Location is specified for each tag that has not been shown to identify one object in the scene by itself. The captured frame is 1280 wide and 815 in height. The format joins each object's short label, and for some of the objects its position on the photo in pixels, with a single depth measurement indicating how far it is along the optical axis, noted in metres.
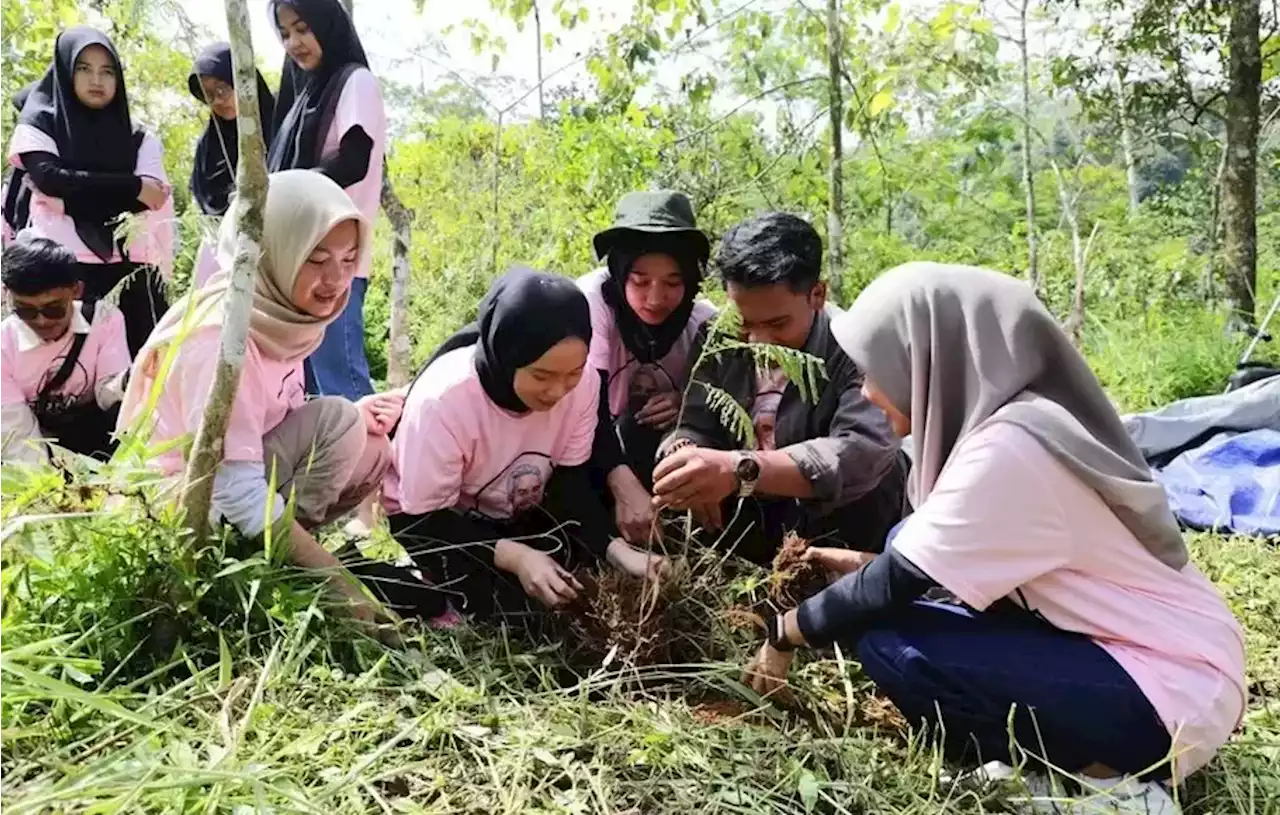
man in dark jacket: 2.48
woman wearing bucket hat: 2.86
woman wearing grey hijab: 1.70
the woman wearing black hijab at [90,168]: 3.92
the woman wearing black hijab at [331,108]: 3.47
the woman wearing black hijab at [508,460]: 2.29
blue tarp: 3.45
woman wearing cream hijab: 2.09
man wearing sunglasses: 3.16
